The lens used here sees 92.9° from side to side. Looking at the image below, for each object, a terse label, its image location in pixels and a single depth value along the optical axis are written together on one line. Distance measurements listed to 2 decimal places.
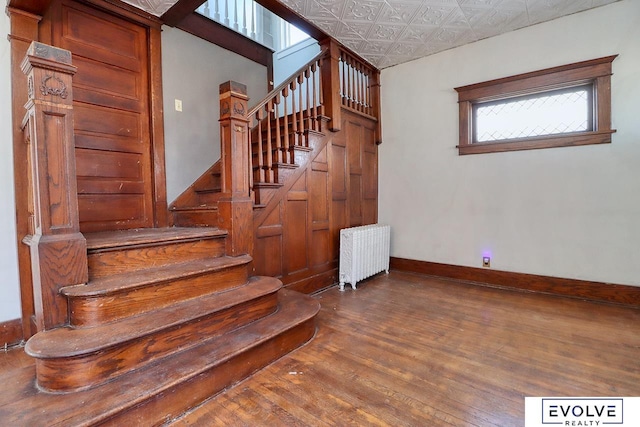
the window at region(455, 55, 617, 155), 2.84
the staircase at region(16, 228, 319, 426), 1.28
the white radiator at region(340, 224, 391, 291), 3.38
